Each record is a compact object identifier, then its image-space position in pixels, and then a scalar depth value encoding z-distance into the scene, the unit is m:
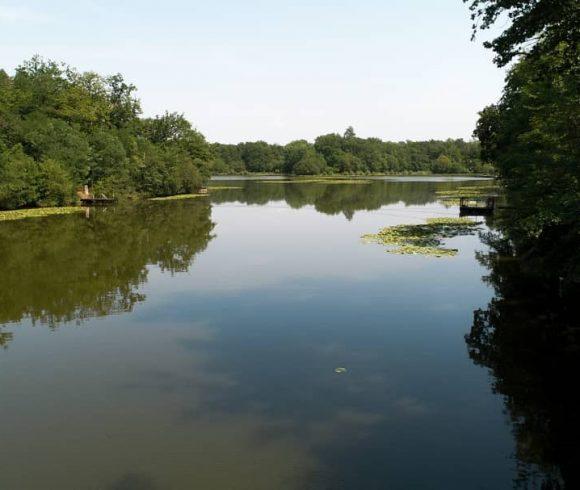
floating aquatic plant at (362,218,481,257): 31.94
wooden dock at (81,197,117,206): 66.81
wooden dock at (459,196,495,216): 49.78
